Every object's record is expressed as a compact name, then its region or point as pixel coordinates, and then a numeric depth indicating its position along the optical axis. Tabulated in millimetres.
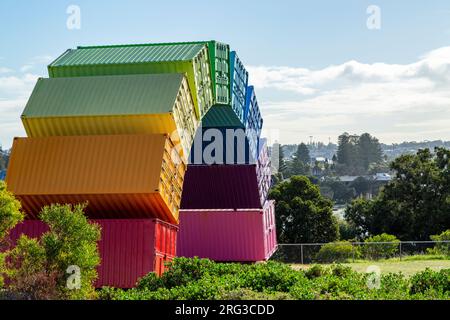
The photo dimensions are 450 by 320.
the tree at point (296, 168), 161512
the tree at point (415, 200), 53031
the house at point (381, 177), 182625
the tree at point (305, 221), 54969
